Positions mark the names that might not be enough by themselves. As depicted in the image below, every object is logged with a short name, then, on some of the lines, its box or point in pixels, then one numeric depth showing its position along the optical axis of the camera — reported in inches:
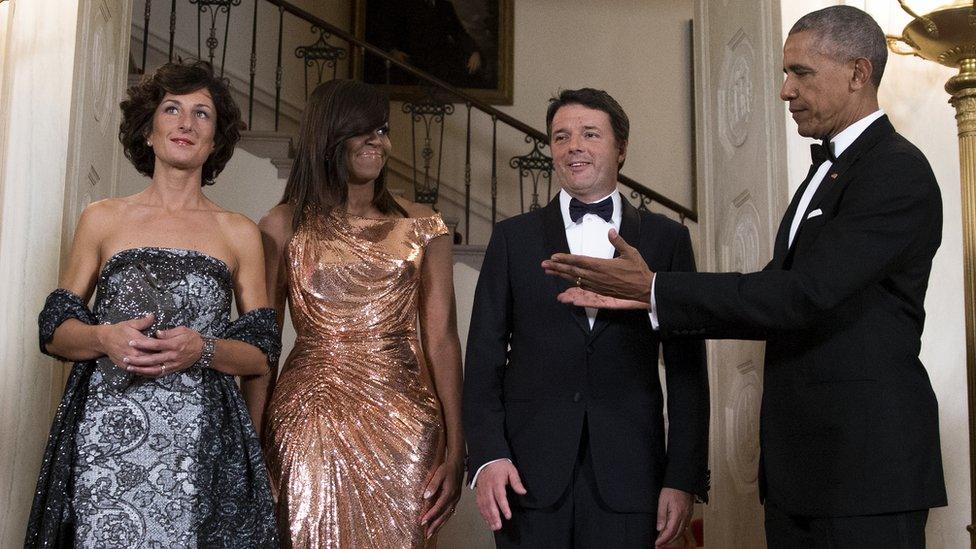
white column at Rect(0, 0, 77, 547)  111.8
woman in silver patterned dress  90.8
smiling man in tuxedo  97.0
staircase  280.2
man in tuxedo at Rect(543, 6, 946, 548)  81.7
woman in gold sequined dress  107.3
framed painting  337.1
